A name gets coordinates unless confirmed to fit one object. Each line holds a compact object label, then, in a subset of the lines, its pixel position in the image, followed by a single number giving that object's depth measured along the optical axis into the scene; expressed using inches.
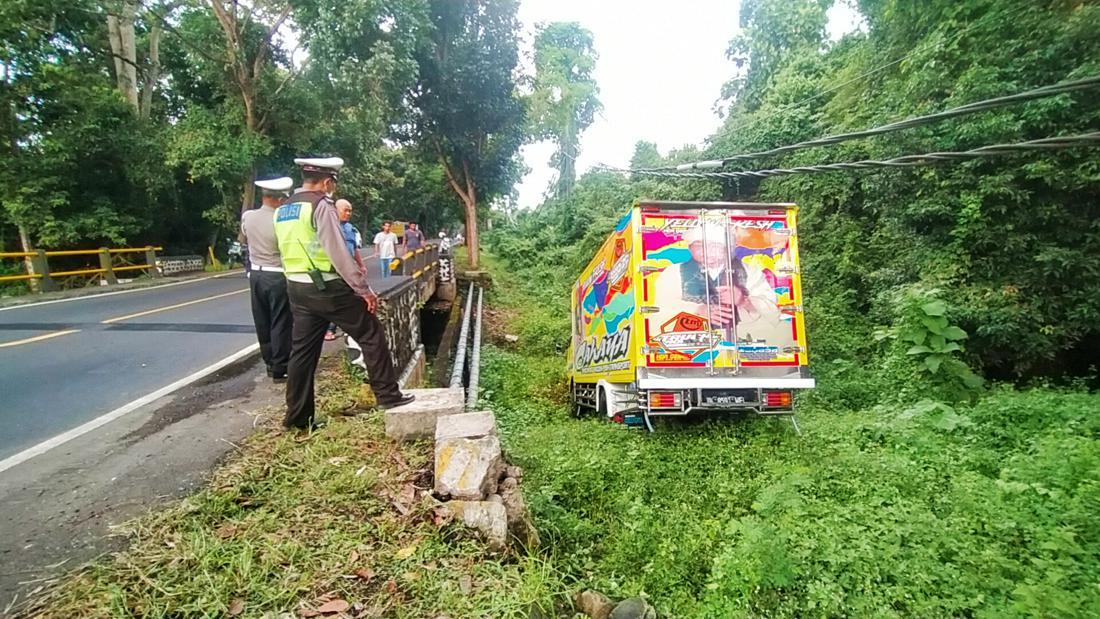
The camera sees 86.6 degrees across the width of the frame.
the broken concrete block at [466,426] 151.3
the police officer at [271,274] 221.6
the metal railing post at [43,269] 569.6
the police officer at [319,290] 163.8
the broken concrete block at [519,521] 142.7
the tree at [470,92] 784.3
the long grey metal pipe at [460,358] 289.3
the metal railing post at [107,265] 646.5
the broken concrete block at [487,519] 129.6
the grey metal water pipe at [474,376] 256.9
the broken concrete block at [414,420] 168.6
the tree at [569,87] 1268.5
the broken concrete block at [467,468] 139.4
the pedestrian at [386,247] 561.2
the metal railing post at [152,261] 742.5
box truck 273.4
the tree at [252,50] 751.1
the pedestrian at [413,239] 701.9
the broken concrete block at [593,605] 137.9
